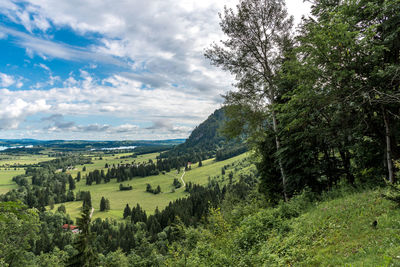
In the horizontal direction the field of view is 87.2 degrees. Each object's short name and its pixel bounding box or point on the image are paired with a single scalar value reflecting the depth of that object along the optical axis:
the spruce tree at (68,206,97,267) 24.27
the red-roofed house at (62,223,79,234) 114.57
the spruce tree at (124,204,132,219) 131.80
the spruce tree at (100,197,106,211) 145.99
